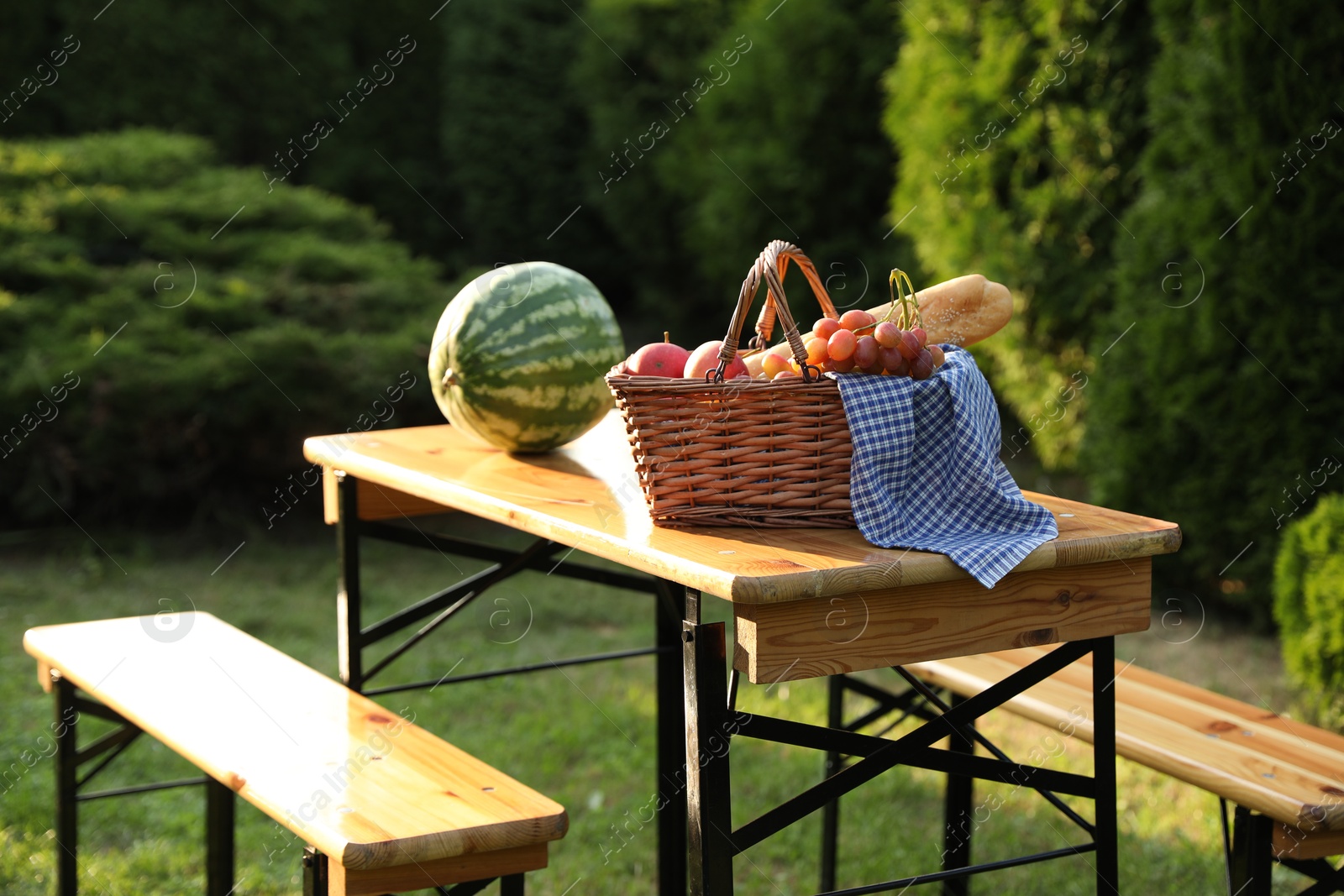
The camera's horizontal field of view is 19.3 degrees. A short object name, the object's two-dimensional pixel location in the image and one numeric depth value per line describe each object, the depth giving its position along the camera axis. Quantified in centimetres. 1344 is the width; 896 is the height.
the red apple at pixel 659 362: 416
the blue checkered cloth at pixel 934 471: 402
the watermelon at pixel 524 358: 447
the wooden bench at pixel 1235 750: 425
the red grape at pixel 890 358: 405
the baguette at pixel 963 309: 424
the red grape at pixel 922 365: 407
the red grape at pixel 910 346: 406
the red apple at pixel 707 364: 408
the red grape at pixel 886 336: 405
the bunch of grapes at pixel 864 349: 403
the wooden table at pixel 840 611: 395
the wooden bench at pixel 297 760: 412
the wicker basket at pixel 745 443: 402
